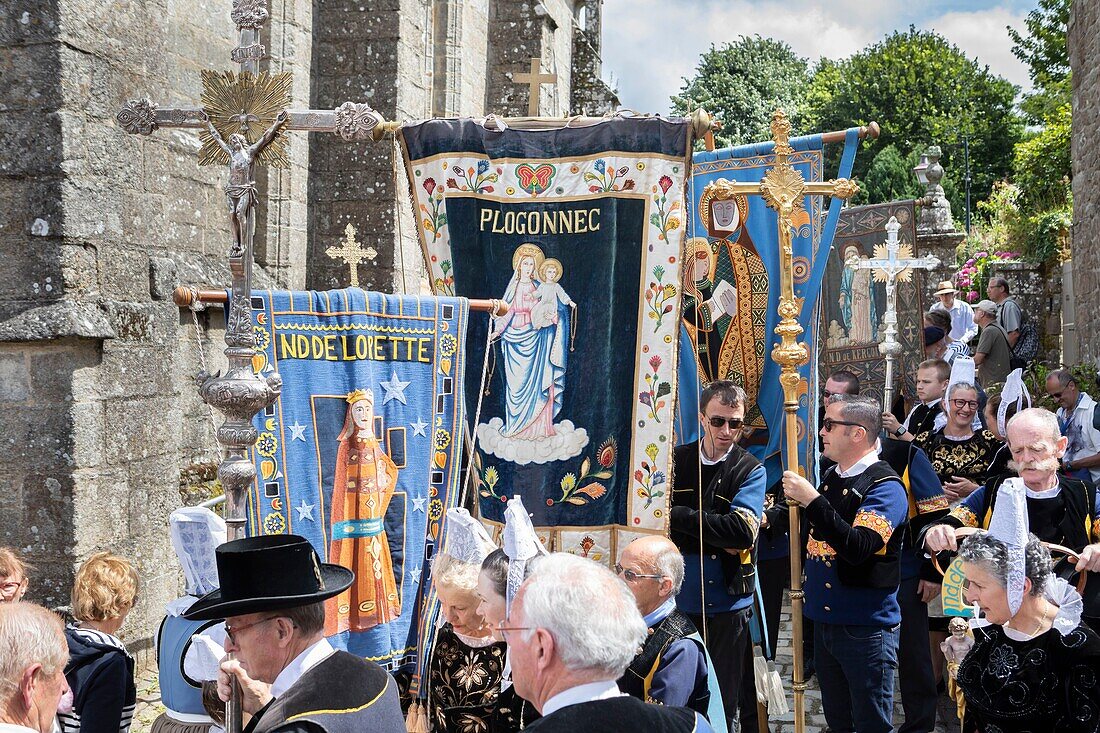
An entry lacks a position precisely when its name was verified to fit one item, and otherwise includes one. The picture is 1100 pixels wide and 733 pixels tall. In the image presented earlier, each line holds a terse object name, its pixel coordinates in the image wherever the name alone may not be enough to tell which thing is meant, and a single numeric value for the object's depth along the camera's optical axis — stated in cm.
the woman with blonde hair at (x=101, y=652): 389
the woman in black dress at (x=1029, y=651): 362
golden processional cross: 536
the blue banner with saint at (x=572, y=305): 507
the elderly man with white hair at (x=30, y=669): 284
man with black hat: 304
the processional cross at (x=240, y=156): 383
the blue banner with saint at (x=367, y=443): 468
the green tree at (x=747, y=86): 4181
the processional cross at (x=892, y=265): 894
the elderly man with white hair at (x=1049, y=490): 492
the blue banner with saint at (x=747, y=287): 630
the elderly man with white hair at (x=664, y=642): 376
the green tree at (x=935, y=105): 3953
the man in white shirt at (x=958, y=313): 1273
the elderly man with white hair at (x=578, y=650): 262
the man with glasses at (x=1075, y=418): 766
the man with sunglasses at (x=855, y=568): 517
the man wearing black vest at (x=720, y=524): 537
